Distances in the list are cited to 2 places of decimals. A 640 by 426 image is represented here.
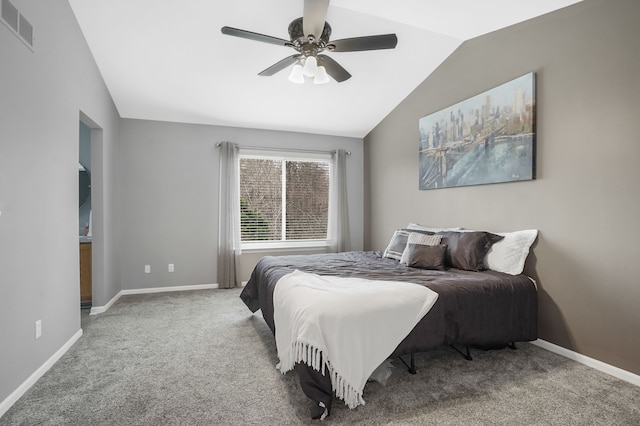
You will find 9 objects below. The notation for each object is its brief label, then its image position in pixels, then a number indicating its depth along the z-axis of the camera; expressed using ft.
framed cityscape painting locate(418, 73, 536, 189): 9.39
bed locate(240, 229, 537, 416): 7.09
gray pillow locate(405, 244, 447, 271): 10.05
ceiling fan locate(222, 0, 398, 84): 7.55
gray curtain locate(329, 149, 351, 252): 17.67
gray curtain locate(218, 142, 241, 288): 15.62
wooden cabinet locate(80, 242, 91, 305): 12.31
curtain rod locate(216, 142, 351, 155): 16.27
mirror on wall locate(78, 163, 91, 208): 14.65
